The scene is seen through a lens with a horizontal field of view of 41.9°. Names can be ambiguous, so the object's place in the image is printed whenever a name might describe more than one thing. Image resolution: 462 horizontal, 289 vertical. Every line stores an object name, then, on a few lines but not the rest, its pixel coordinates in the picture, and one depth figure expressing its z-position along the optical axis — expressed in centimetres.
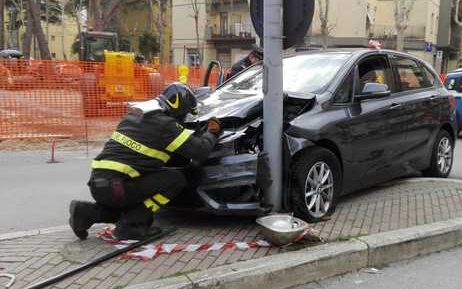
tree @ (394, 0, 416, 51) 3542
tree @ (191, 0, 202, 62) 4469
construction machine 1312
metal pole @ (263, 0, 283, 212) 520
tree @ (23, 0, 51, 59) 2906
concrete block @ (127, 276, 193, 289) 400
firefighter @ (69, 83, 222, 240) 480
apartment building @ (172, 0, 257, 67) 5134
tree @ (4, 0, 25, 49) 6330
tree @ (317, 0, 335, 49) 3769
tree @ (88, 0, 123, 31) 3484
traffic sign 519
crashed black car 516
